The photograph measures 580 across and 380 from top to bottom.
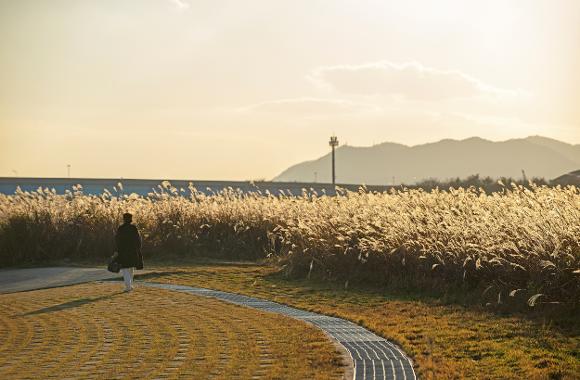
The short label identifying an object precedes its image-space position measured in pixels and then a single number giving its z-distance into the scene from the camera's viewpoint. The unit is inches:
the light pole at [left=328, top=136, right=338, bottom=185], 4415.8
